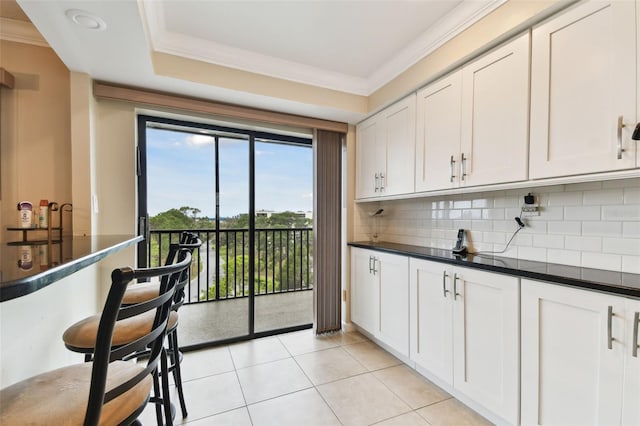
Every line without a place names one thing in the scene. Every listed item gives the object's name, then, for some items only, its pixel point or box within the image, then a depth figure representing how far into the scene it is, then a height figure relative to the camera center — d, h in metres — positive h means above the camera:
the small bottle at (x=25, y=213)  1.86 -0.03
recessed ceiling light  1.49 +1.03
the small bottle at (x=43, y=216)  1.96 -0.05
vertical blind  3.07 -0.21
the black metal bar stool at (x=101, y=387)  0.74 -0.55
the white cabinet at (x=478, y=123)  1.66 +0.59
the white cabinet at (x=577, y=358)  1.17 -0.67
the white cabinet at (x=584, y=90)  1.26 +0.59
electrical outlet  1.87 +0.03
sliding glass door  2.84 +0.01
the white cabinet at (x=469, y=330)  1.58 -0.78
